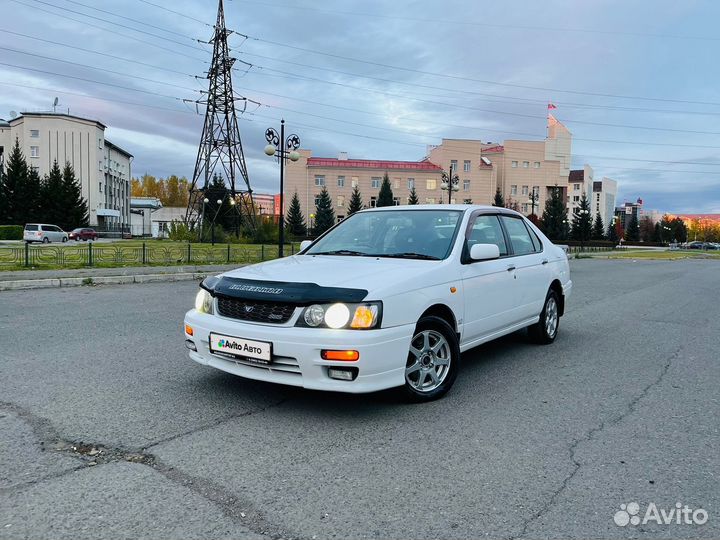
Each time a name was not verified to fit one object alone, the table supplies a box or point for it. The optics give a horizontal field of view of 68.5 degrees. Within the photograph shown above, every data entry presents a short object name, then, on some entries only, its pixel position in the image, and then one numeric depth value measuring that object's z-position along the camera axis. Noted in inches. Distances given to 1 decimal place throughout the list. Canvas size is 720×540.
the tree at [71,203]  2246.6
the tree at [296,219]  2960.1
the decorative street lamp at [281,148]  847.7
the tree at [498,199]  3137.3
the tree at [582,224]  3002.0
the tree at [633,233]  4411.9
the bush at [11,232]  1726.1
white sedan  146.3
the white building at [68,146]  2556.6
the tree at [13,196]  2170.3
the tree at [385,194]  2992.1
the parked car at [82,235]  1939.3
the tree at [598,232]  3570.4
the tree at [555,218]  3112.7
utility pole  1611.7
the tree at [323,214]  2962.6
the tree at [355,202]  3004.4
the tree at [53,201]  2213.3
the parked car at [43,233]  1606.8
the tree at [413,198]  3009.4
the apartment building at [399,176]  3201.3
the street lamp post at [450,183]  1337.4
